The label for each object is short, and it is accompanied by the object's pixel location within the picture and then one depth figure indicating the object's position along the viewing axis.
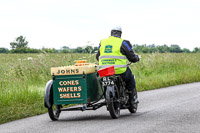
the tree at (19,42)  199.93
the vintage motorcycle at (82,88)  14.57
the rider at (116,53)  15.12
